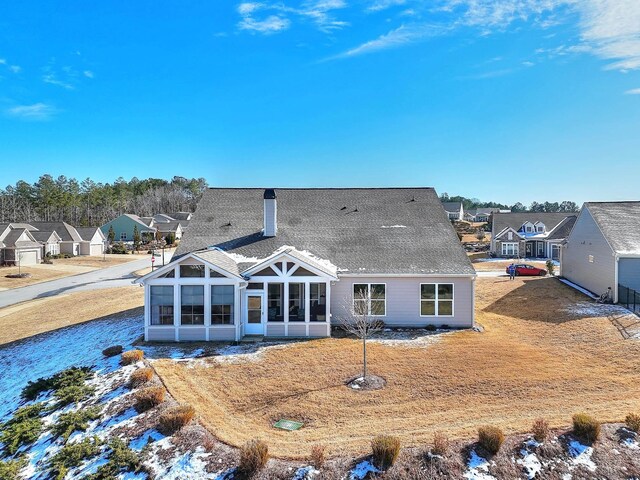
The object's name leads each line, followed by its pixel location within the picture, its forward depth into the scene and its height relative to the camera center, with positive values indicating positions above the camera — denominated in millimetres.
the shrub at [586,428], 9930 -4579
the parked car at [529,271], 36469 -2855
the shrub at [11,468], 10352 -5917
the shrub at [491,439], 9570 -4668
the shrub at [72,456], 10352 -5578
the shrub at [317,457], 9289 -4981
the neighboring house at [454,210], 117844 +8367
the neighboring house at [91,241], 65562 -494
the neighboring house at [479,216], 137375 +7951
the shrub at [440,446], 9508 -4809
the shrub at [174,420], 10836 -4800
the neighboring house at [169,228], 84438 +2091
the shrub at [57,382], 14220 -5040
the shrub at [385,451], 9242 -4786
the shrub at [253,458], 9164 -4928
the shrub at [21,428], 11648 -5628
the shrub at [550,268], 35391 -2544
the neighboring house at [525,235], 50938 +494
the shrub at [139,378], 13516 -4610
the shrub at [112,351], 16578 -4584
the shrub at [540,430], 9969 -4667
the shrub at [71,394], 13195 -5058
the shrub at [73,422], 11656 -5310
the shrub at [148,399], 12016 -4714
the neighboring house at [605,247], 23656 -526
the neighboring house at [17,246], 49938 -1072
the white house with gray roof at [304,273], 18297 -1573
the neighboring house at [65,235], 63000 +447
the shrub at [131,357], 15375 -4471
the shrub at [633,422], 10328 -4627
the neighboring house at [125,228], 80625 +1958
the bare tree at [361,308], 19314 -3426
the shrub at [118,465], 9797 -5479
